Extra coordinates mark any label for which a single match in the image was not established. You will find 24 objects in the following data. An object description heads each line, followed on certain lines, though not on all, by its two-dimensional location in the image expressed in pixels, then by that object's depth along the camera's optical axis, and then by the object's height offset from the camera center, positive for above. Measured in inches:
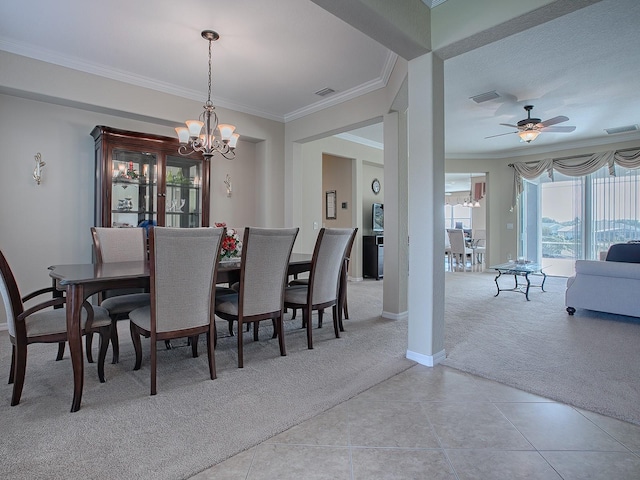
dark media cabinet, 273.8 -14.1
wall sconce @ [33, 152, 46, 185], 143.4 +27.2
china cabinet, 147.2 +24.7
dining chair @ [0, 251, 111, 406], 76.7 -19.8
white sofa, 148.0 -21.7
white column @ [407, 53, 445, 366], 102.3 +8.8
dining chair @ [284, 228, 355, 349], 118.5 -14.8
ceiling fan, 191.3 +60.4
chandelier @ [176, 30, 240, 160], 129.0 +38.2
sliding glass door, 265.1 +17.5
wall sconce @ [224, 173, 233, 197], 200.5 +29.8
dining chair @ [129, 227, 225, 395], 84.1 -12.1
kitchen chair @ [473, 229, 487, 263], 385.4 -3.4
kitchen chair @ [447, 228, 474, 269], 337.4 -4.9
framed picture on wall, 283.6 +26.7
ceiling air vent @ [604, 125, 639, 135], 234.5 +72.8
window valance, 254.8 +56.6
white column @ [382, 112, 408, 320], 157.0 +10.2
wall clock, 303.9 +44.4
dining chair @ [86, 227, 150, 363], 103.3 -6.0
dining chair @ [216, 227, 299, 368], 100.7 -12.5
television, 292.5 +16.5
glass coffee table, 200.5 -17.3
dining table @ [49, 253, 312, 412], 77.5 -10.8
